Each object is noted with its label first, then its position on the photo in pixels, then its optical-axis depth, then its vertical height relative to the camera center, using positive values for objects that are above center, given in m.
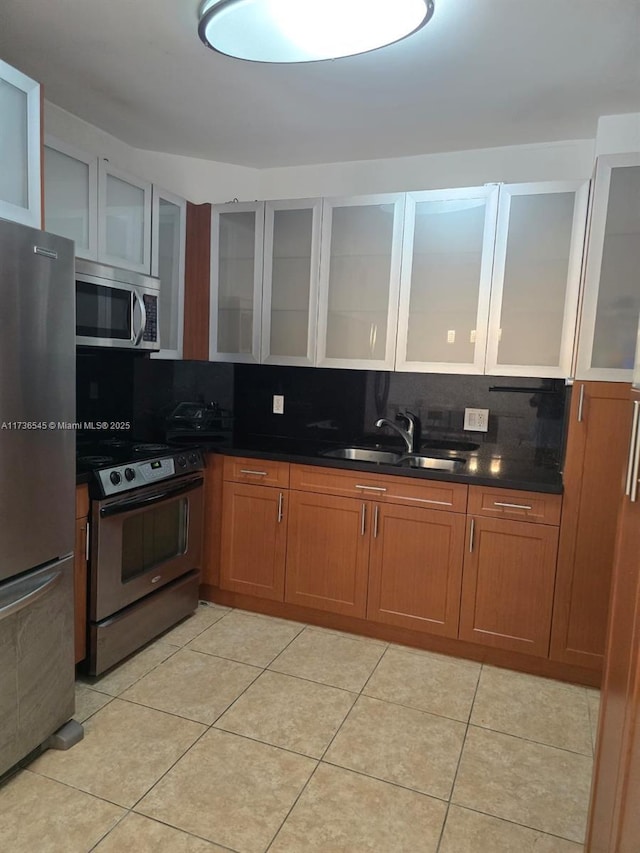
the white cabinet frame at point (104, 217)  2.63 +0.71
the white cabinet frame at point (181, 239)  3.01 +0.66
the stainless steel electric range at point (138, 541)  2.35 -0.80
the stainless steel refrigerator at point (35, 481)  1.72 -0.39
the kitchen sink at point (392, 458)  3.01 -0.42
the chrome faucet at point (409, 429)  3.12 -0.27
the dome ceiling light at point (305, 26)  1.64 +1.04
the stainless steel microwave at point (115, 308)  2.47 +0.26
